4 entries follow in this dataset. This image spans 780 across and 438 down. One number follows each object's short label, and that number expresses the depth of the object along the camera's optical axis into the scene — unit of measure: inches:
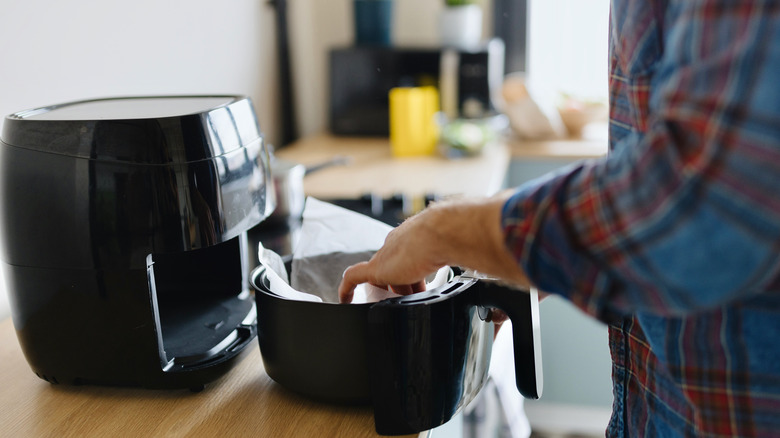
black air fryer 29.1
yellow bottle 82.1
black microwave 89.0
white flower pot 91.1
